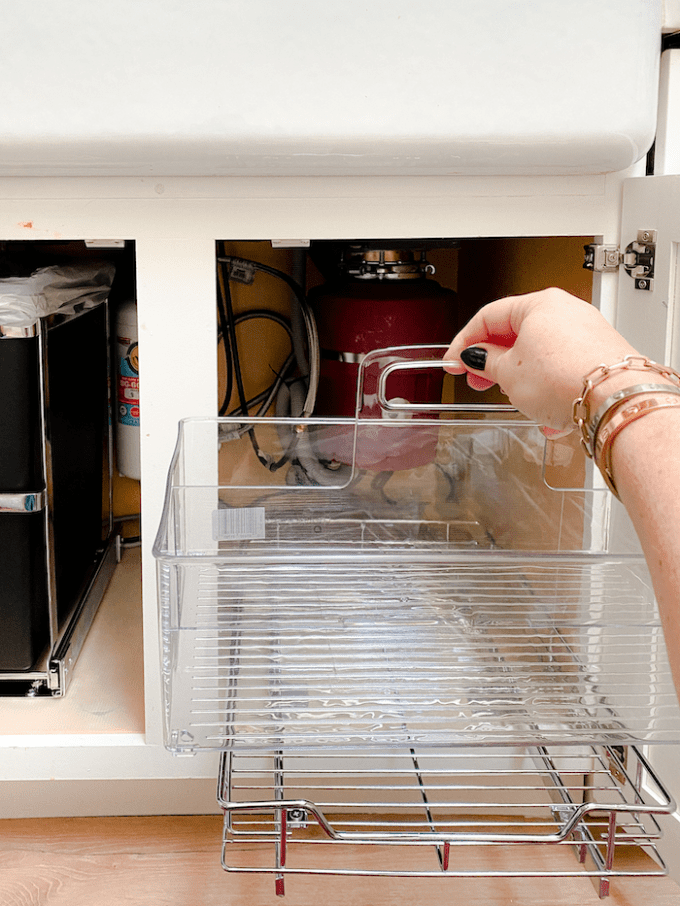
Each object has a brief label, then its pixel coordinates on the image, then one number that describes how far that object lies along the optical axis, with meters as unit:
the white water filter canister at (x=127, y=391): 1.13
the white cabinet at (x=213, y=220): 0.81
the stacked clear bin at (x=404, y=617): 0.61
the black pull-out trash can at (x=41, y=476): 0.88
